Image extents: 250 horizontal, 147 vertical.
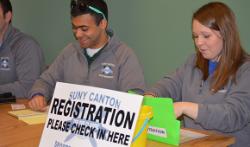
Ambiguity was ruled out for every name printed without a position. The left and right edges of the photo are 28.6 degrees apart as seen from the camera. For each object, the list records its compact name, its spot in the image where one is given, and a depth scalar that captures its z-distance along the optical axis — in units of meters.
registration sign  1.36
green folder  1.56
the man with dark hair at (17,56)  2.56
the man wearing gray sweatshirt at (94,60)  2.24
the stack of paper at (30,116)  1.90
